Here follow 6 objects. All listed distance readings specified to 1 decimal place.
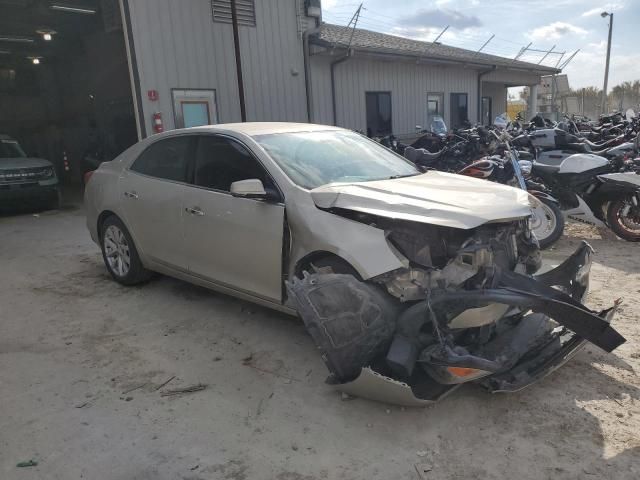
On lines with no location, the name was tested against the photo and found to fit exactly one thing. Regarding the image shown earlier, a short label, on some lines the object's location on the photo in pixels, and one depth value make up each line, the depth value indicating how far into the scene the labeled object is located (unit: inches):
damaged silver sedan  108.9
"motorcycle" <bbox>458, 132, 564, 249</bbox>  231.3
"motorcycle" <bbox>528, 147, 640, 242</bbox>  236.4
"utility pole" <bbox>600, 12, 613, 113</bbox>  1212.5
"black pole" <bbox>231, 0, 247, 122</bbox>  414.3
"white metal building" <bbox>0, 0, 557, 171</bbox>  391.2
